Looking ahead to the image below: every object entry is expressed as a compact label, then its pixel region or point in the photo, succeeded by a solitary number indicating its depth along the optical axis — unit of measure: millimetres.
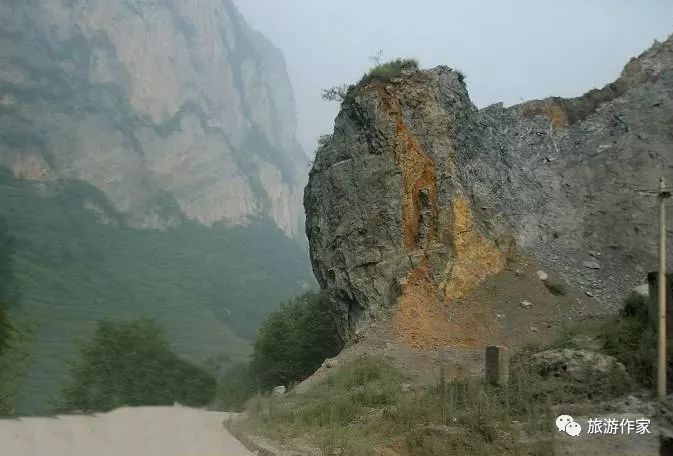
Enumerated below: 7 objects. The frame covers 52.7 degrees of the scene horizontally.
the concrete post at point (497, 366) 11555
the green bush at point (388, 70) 23984
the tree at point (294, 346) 27453
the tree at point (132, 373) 18308
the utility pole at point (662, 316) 10578
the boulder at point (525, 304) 20078
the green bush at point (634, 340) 11648
